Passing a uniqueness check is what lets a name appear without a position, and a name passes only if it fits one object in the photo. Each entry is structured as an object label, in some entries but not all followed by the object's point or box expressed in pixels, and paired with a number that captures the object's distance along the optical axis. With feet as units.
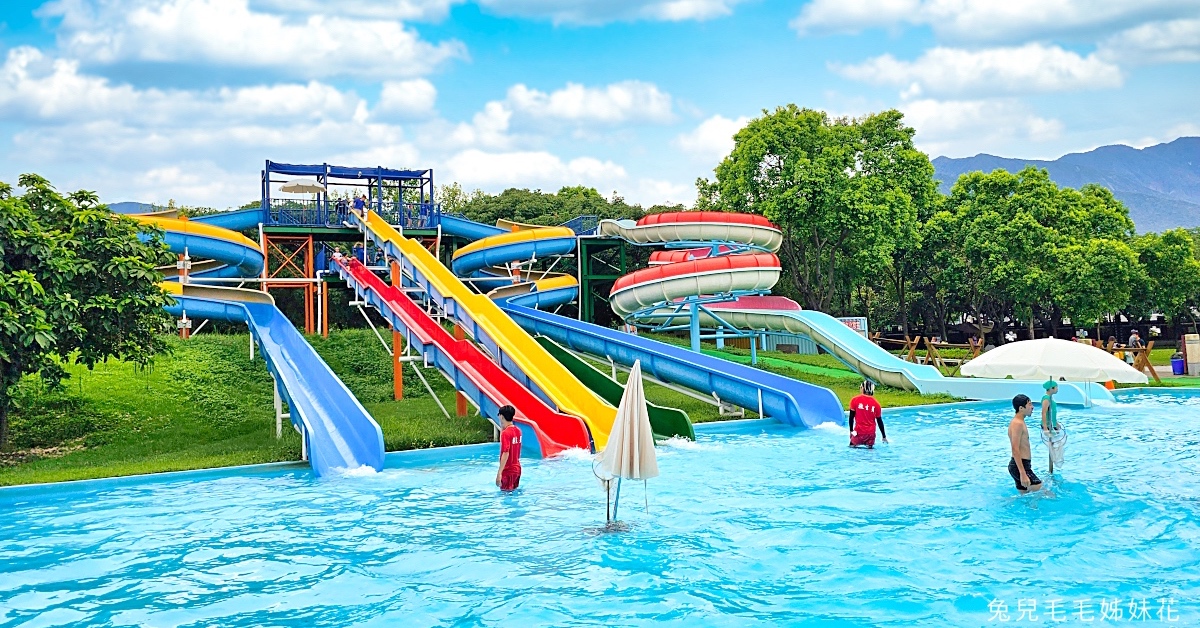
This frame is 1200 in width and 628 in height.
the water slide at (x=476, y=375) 52.13
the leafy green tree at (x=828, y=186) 111.75
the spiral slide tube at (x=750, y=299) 77.25
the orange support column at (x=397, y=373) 72.02
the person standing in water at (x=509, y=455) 38.75
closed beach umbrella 31.04
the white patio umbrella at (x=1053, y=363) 51.90
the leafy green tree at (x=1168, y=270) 126.11
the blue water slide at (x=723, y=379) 62.03
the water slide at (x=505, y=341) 56.08
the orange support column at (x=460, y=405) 63.39
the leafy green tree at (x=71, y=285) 45.27
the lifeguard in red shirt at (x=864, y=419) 50.55
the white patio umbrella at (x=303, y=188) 99.40
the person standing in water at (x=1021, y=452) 35.48
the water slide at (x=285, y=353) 48.34
